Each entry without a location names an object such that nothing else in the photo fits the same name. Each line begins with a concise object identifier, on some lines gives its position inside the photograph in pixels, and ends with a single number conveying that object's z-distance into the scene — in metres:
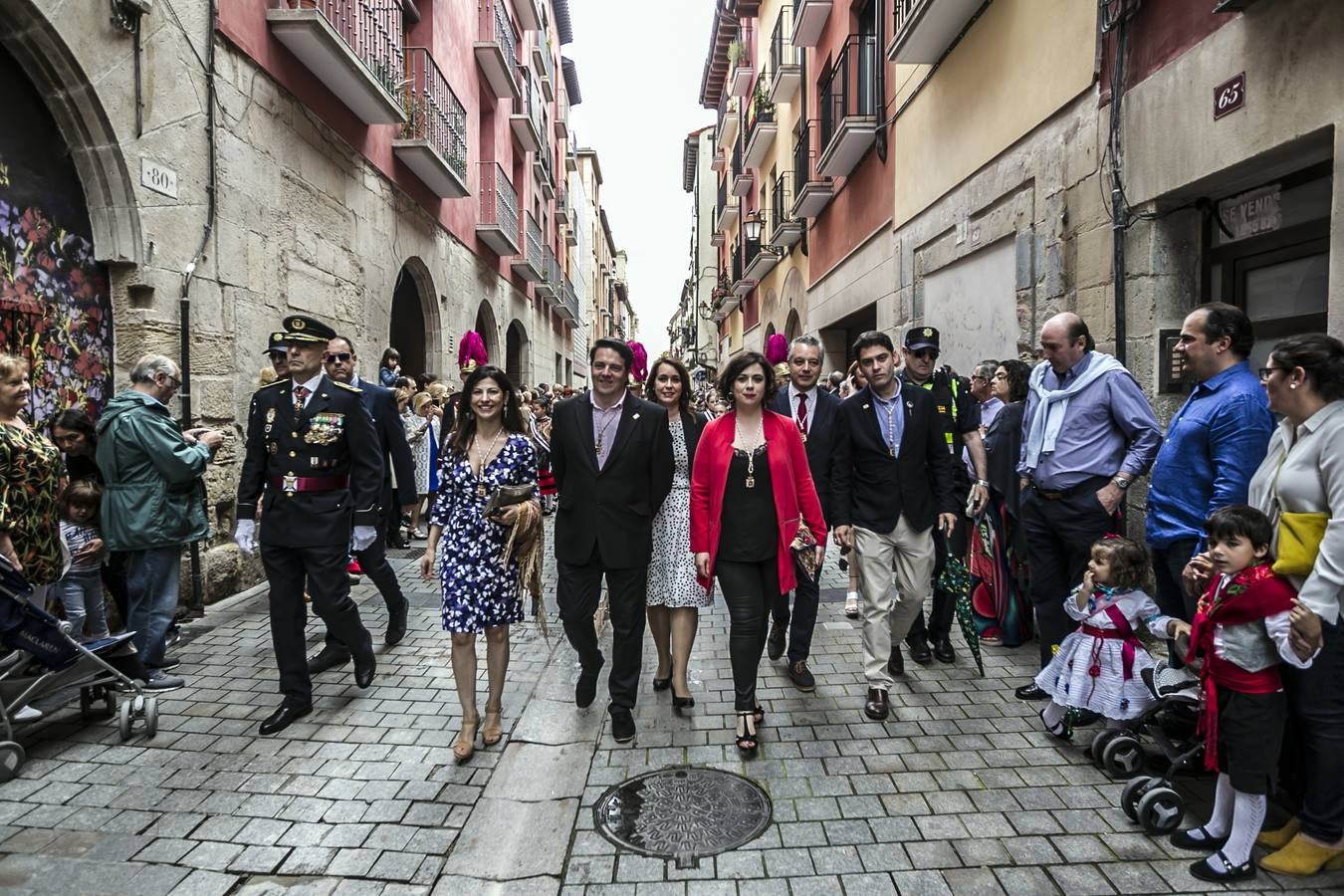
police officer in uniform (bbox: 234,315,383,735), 4.15
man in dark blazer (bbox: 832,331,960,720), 4.45
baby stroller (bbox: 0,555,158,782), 3.62
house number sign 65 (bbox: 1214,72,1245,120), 4.29
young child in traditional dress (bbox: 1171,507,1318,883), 2.70
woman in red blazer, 3.97
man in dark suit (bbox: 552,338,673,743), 4.01
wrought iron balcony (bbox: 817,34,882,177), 11.38
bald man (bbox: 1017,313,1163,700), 3.94
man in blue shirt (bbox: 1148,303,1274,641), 3.24
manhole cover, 3.00
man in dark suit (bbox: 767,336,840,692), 4.71
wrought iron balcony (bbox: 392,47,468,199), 10.82
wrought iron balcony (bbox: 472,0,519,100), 15.66
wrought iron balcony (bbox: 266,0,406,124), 7.42
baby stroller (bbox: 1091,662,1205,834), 2.98
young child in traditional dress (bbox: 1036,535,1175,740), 3.48
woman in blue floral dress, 3.83
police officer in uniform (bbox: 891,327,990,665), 4.94
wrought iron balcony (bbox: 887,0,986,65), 7.85
